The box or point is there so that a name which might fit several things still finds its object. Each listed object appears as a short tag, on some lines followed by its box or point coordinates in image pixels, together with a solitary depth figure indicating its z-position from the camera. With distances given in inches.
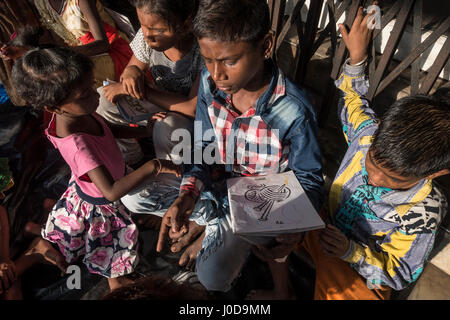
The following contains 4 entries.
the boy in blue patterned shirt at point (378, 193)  50.7
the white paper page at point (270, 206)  57.6
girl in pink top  64.2
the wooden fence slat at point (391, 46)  61.9
